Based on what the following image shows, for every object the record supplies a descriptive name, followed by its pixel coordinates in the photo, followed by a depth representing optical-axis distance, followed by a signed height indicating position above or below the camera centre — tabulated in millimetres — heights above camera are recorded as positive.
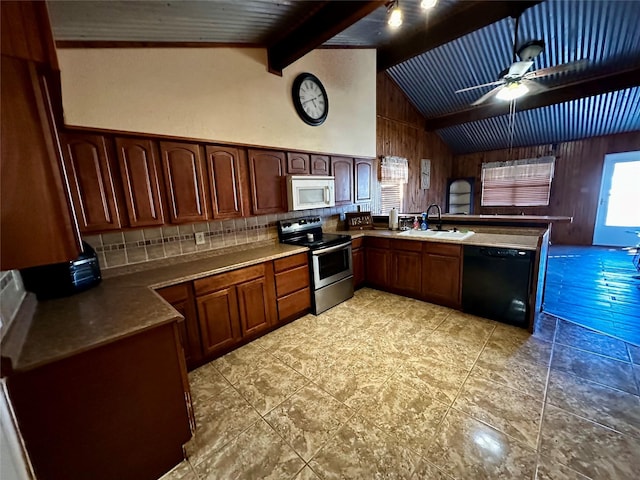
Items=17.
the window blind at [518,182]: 6461 +60
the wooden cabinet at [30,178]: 855 +116
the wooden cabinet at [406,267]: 3332 -1007
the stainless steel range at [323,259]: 3059 -784
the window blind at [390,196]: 5337 -91
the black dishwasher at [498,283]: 2564 -1011
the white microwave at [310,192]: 3006 +52
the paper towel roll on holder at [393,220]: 3900 -426
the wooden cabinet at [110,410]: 1070 -936
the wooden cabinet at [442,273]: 3009 -1012
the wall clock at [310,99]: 3139 +1219
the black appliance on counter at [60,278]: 1593 -433
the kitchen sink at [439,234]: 3094 -574
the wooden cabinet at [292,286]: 2770 -987
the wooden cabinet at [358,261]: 3674 -969
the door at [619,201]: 5648 -478
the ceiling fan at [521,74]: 2803 +1217
